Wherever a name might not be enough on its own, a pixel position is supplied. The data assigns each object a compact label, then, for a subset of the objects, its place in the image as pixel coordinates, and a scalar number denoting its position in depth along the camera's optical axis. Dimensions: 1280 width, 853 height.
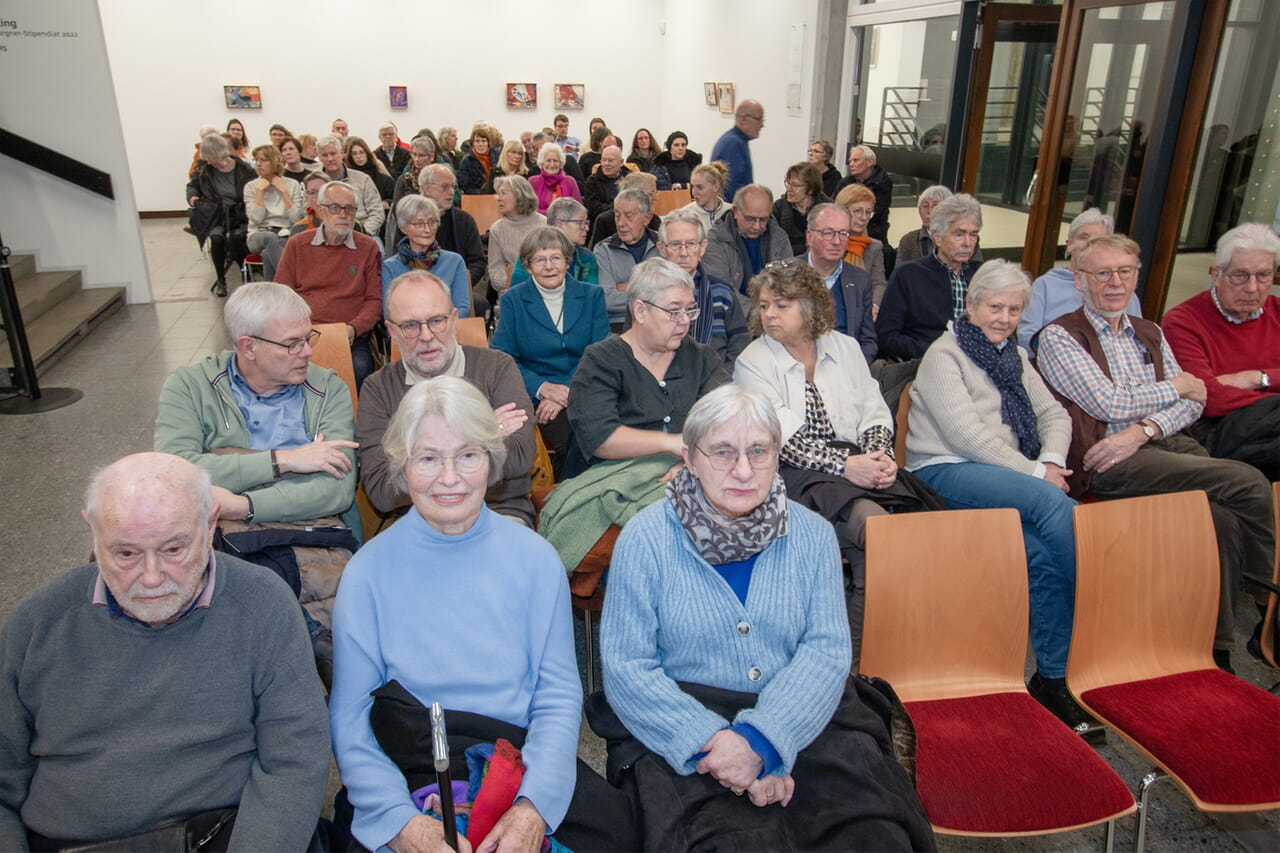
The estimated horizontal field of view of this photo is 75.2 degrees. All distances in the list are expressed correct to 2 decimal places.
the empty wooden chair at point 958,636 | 1.92
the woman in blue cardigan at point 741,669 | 1.64
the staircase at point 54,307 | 6.06
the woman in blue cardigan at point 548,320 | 3.62
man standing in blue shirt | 7.12
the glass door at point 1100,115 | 5.14
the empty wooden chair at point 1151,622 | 2.04
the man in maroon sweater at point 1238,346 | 3.11
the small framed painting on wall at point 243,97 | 13.38
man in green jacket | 2.33
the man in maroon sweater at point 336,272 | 4.50
